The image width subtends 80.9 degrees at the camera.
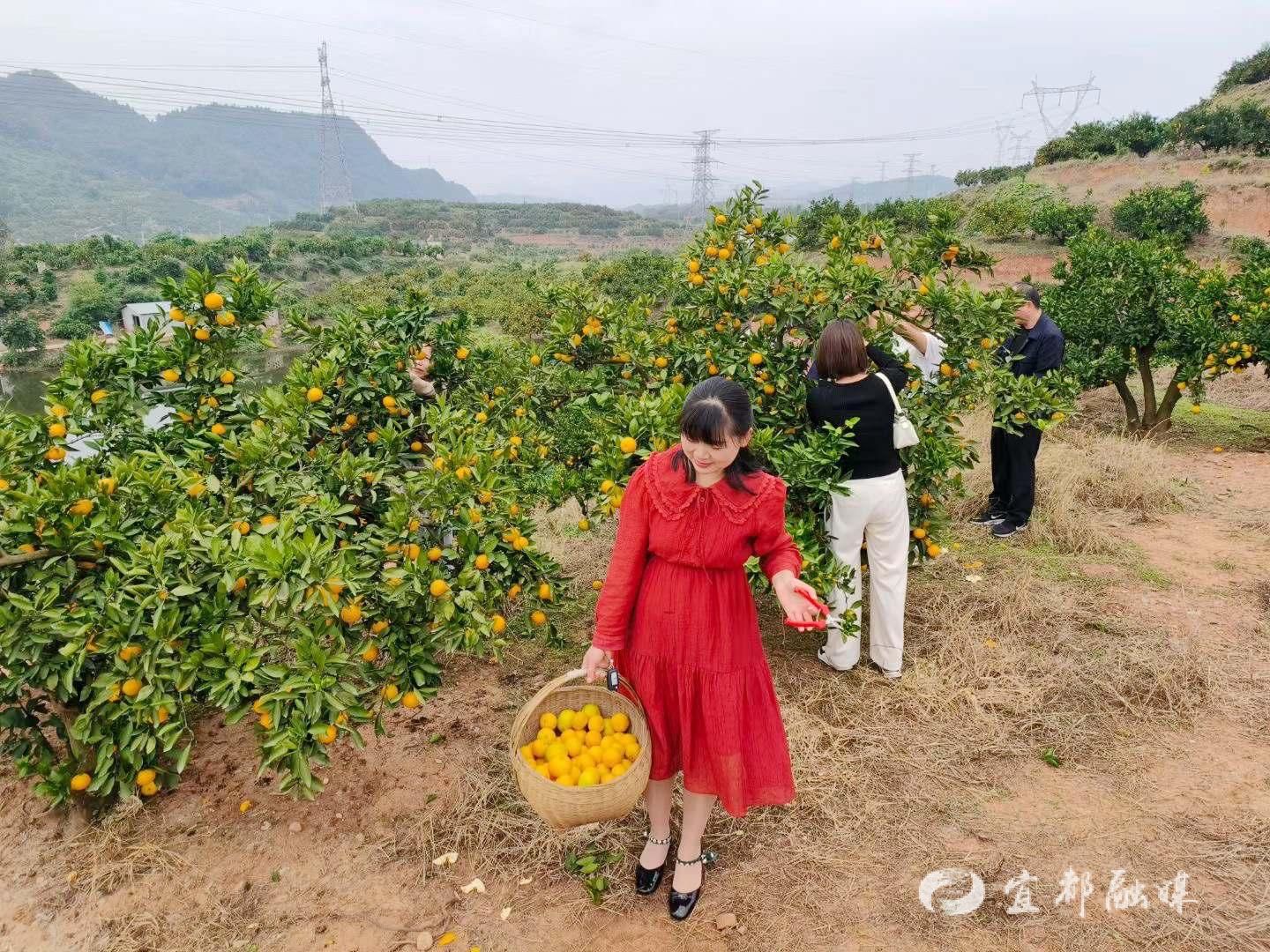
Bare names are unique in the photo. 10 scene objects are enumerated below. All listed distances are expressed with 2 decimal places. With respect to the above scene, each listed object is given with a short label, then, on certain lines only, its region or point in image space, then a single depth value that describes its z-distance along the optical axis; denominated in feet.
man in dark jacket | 16.94
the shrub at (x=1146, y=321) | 23.20
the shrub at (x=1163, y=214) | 67.15
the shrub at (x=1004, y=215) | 78.48
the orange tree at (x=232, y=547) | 7.68
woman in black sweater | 10.74
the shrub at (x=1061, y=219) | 71.36
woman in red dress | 6.89
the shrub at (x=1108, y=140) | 94.17
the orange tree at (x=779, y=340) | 11.94
